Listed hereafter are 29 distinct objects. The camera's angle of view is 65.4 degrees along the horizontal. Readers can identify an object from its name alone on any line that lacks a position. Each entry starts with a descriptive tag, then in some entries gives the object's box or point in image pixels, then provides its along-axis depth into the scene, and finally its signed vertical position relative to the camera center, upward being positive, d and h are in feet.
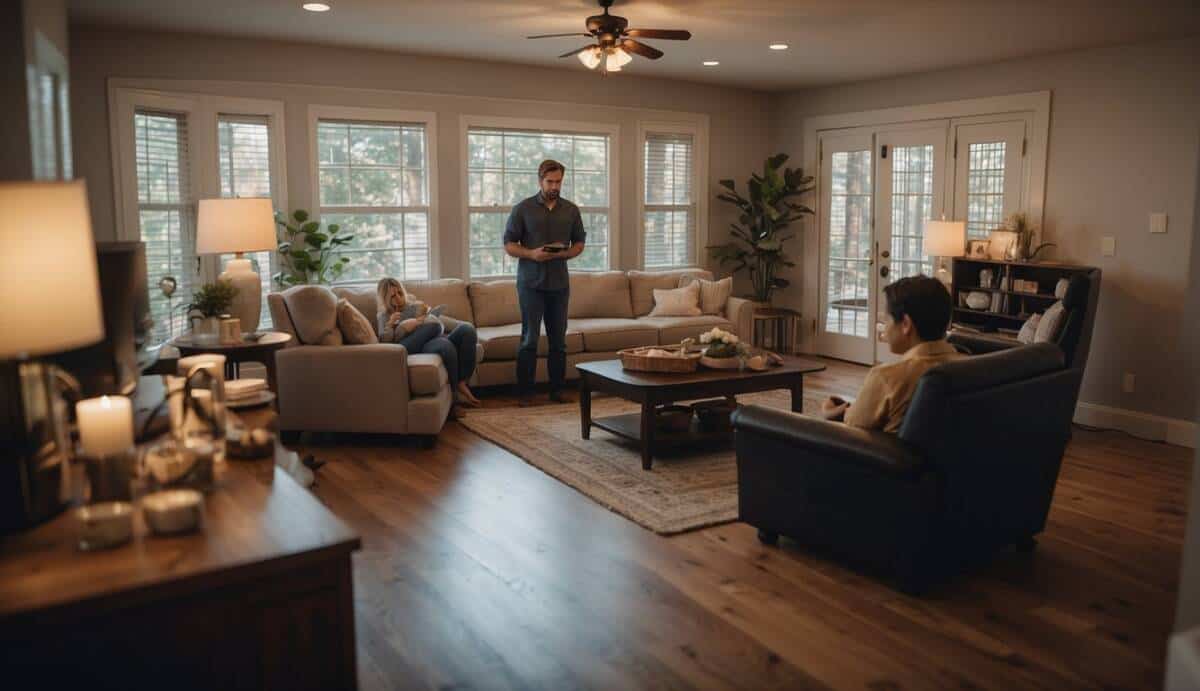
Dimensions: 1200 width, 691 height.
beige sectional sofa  16.78 -2.32
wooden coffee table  15.42 -2.58
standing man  20.52 -0.37
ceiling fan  16.16 +3.43
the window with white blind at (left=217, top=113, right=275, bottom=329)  20.03 +1.64
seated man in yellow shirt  10.52 -1.29
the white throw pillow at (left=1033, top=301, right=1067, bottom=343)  17.10 -1.64
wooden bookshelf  19.95 -1.20
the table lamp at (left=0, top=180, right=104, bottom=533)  5.11 -0.19
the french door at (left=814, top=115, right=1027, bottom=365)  22.22 +0.94
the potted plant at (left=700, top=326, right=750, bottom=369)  16.56 -2.05
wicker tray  16.28 -2.20
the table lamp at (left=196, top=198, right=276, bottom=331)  15.24 +0.03
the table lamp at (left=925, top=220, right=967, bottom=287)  20.99 -0.04
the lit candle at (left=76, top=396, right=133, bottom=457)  6.59 -1.35
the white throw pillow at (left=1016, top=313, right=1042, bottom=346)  17.99 -1.82
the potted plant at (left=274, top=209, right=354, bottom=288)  20.57 -0.32
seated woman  18.47 -1.87
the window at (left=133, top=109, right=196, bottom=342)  19.24 +0.67
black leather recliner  9.97 -2.67
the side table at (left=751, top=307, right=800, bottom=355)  27.91 -2.91
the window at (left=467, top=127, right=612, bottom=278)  23.59 +1.51
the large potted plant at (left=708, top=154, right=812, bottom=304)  26.99 +0.48
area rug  13.43 -3.84
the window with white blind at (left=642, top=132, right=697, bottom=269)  26.55 +0.98
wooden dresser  5.27 -2.20
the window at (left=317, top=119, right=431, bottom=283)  21.62 +1.06
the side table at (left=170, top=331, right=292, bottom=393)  14.15 -1.70
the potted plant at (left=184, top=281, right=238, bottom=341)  14.33 -1.05
